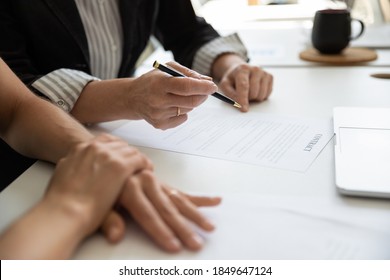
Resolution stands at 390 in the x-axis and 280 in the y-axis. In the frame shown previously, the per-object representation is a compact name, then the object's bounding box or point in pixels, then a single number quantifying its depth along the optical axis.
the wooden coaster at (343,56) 1.16
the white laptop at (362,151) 0.54
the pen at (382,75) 1.05
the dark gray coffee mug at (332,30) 1.19
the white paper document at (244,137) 0.65
